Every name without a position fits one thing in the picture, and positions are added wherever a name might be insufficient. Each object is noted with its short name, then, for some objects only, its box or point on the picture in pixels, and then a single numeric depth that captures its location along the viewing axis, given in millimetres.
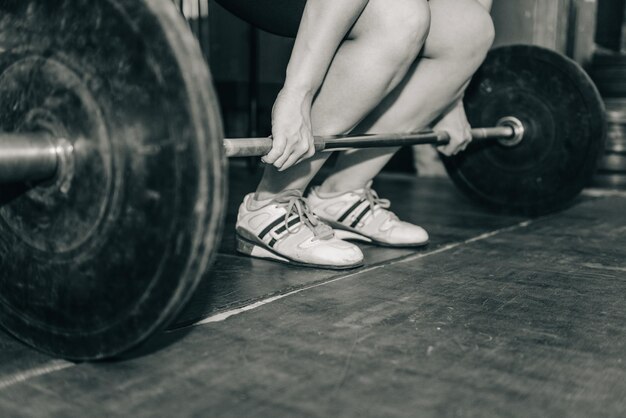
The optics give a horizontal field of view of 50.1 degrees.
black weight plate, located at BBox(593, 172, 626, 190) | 2764
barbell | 683
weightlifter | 1135
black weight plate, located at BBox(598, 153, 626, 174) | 2762
